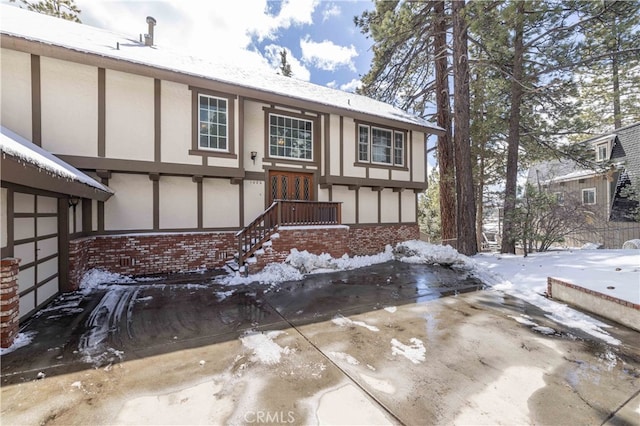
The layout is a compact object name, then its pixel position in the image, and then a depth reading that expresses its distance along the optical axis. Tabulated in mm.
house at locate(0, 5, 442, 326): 5434
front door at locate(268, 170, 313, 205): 9031
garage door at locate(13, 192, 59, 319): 4066
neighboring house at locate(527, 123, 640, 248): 14453
